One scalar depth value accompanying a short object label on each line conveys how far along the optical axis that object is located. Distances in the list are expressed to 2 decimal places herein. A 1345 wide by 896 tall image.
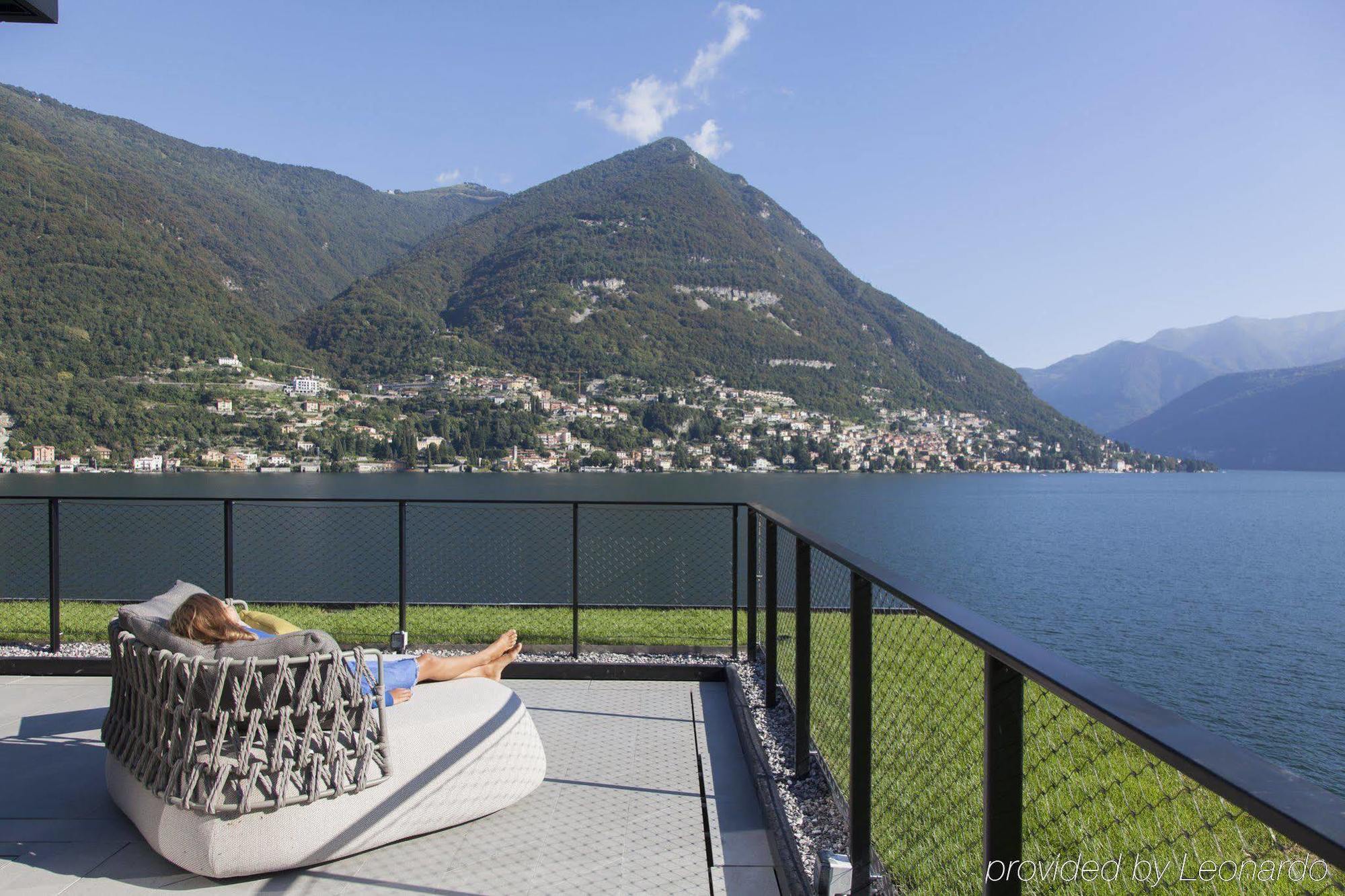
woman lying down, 2.54
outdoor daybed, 2.35
